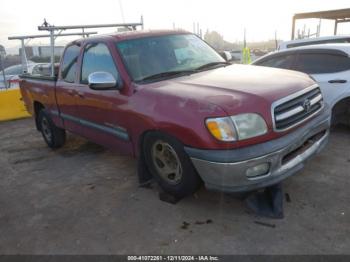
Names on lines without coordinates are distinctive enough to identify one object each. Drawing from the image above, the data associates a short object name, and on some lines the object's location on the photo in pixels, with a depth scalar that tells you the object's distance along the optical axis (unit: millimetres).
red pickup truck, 3232
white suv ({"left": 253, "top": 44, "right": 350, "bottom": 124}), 5484
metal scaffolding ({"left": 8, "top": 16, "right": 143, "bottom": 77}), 6324
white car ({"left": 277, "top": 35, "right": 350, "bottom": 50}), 7809
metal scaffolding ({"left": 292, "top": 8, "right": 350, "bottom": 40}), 14534
